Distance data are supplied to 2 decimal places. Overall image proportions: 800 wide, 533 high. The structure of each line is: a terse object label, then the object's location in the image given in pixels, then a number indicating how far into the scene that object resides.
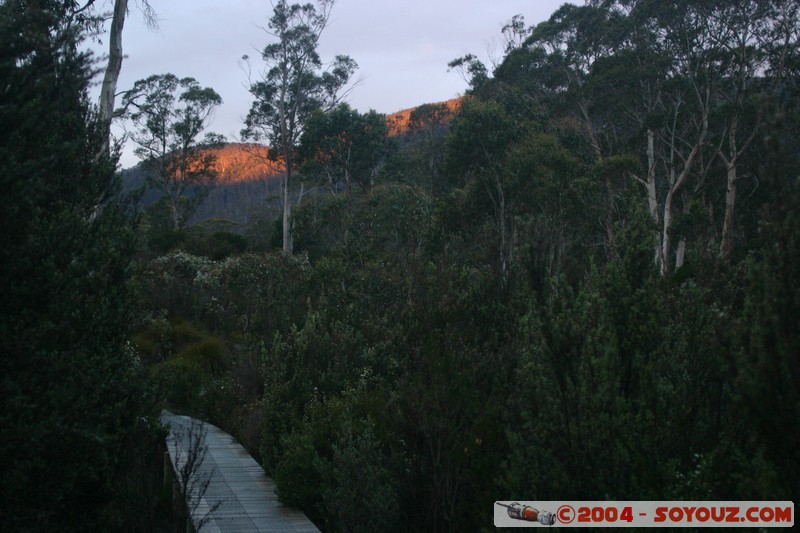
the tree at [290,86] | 36.66
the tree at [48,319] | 5.75
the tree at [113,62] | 14.34
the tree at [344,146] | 37.84
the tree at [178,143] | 44.44
